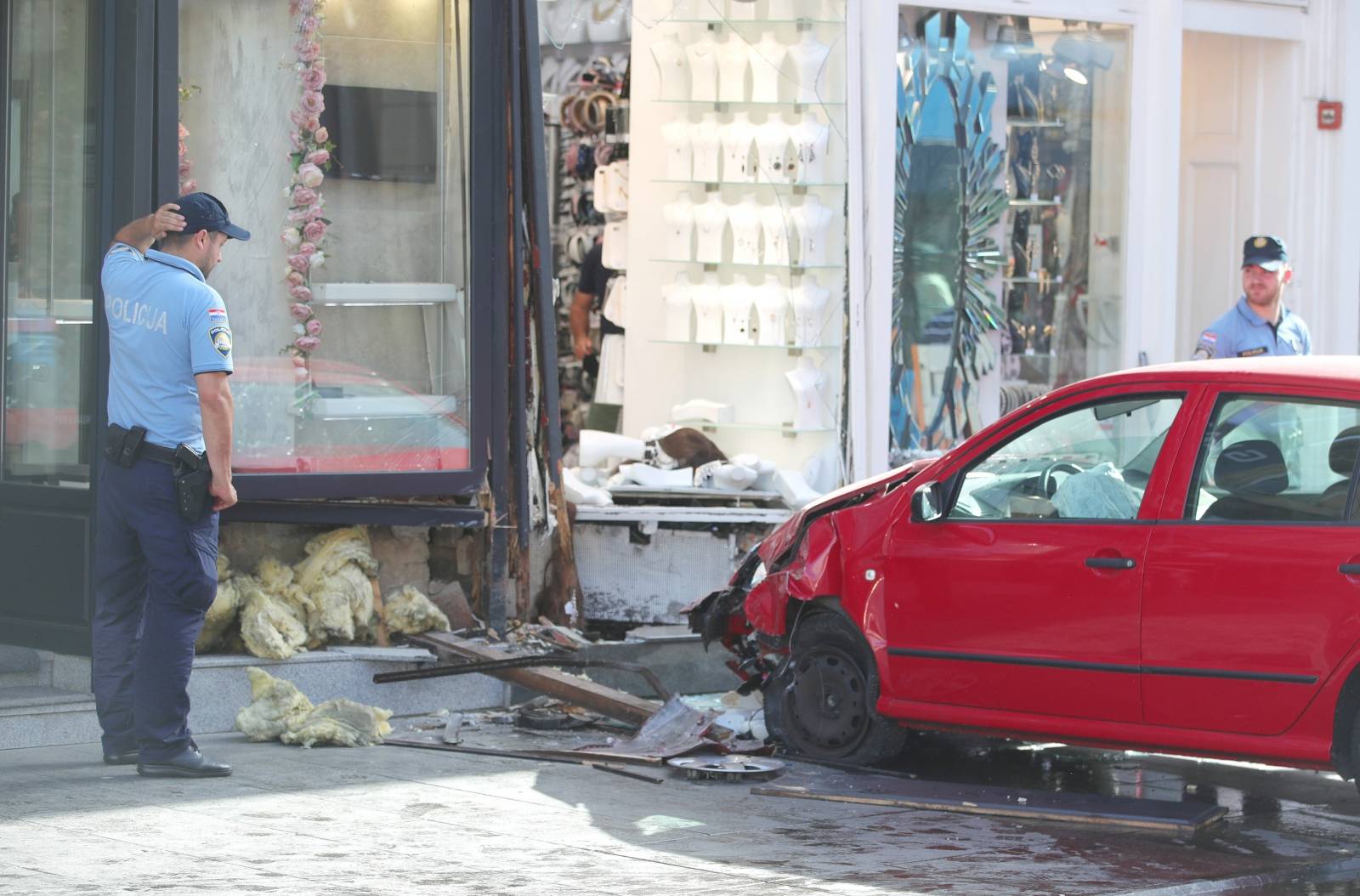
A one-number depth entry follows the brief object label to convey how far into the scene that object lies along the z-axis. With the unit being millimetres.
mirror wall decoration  12023
